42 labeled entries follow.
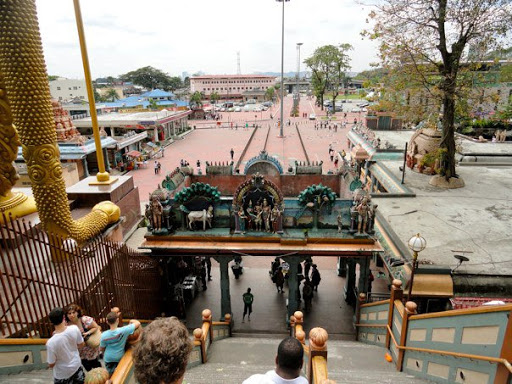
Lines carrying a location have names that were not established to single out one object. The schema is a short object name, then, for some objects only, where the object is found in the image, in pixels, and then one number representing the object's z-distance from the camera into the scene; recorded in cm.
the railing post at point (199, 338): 684
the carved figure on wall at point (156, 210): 1036
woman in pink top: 485
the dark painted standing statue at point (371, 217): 995
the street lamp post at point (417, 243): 695
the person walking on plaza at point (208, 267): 1316
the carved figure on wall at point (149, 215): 1039
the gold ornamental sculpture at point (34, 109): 691
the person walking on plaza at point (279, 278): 1211
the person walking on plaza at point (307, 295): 1134
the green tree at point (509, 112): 2704
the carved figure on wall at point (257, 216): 1035
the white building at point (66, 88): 8488
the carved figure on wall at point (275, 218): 1026
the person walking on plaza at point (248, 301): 1077
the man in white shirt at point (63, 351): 419
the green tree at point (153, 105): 5633
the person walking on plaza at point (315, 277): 1209
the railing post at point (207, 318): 759
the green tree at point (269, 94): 11109
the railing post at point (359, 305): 988
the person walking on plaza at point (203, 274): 1270
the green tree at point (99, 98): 8586
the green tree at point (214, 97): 10582
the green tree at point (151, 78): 10656
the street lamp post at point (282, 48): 3858
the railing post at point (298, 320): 649
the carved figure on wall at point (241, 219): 1040
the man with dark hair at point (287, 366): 296
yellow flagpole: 954
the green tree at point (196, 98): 8040
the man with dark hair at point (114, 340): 412
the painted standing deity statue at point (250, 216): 1043
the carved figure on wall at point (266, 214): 1030
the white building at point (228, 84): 12385
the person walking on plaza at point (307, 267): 1255
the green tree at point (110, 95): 9106
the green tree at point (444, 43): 1381
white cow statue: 1050
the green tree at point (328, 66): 6319
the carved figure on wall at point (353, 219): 1006
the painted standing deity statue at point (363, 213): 992
